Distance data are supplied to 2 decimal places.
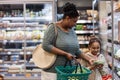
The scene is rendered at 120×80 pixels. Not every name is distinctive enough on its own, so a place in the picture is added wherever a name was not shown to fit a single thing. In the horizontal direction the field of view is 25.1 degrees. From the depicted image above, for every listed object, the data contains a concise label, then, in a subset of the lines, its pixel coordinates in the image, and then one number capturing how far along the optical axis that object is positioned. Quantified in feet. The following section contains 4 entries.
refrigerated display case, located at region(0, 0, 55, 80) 22.30
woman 9.37
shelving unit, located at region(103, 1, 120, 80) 15.75
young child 10.10
